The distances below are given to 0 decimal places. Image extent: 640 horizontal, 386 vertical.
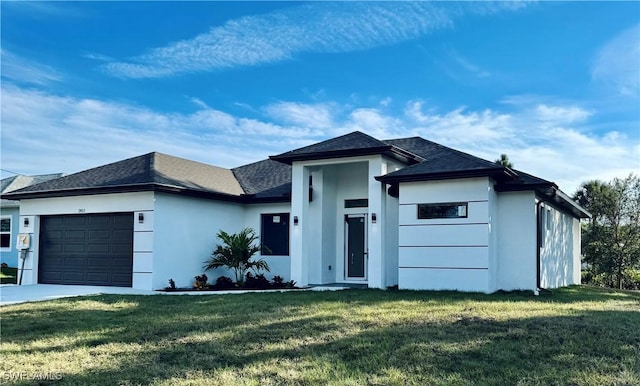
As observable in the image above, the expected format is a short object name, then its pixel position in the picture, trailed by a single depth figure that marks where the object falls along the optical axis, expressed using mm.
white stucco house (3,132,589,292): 13133
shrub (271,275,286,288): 14959
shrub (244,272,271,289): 15216
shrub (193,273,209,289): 14905
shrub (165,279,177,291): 14269
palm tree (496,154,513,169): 24328
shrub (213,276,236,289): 15367
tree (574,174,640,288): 23375
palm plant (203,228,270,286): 15406
